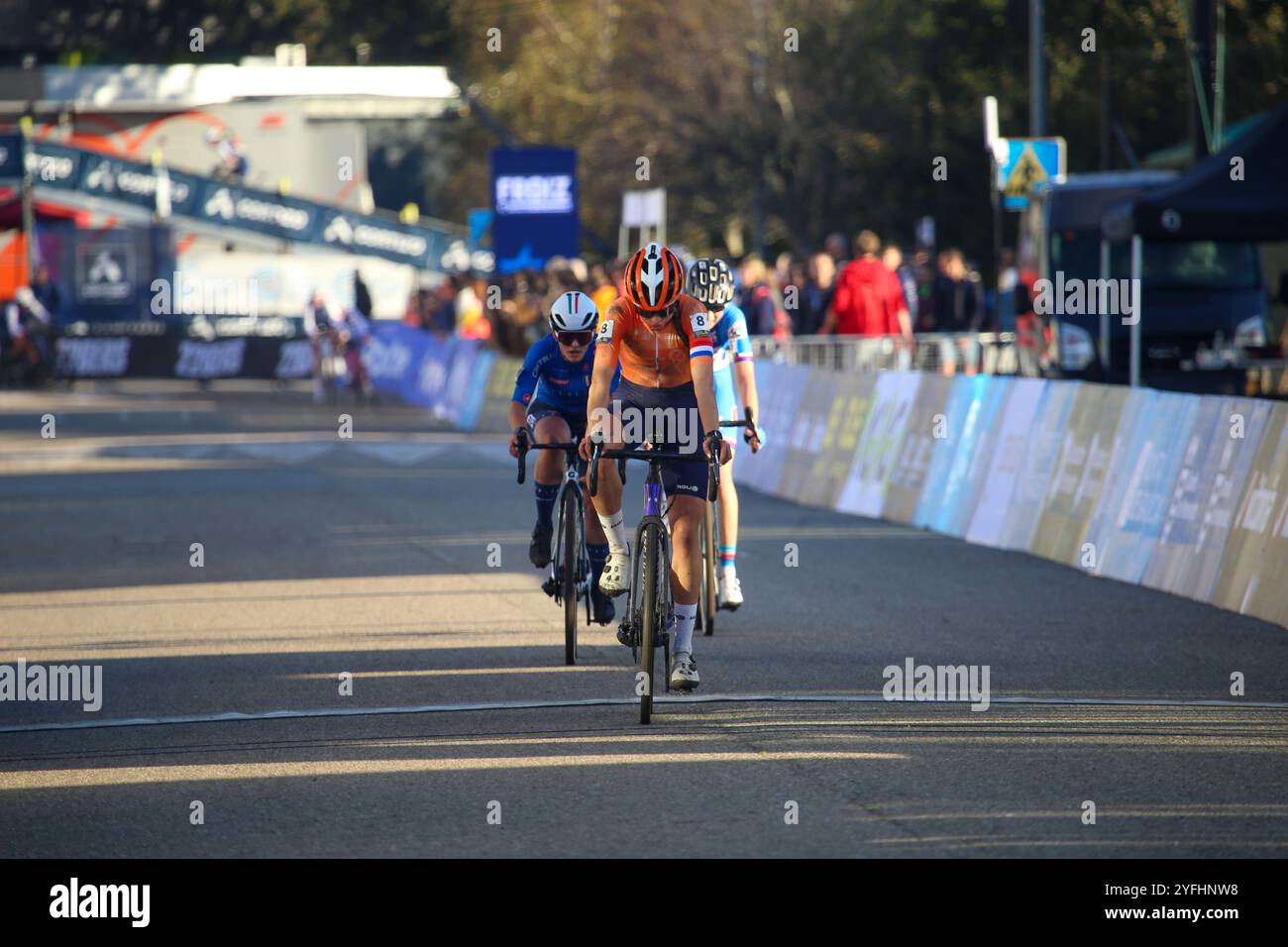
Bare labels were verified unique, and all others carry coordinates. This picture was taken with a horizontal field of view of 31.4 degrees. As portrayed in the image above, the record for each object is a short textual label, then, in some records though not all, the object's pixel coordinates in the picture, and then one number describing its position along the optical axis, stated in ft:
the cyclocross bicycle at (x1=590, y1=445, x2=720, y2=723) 29.94
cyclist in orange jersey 31.12
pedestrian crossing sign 76.38
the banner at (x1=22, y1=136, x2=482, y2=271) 176.76
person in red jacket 77.98
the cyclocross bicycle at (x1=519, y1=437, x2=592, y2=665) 35.88
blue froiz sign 113.50
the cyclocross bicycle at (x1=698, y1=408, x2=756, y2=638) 39.24
